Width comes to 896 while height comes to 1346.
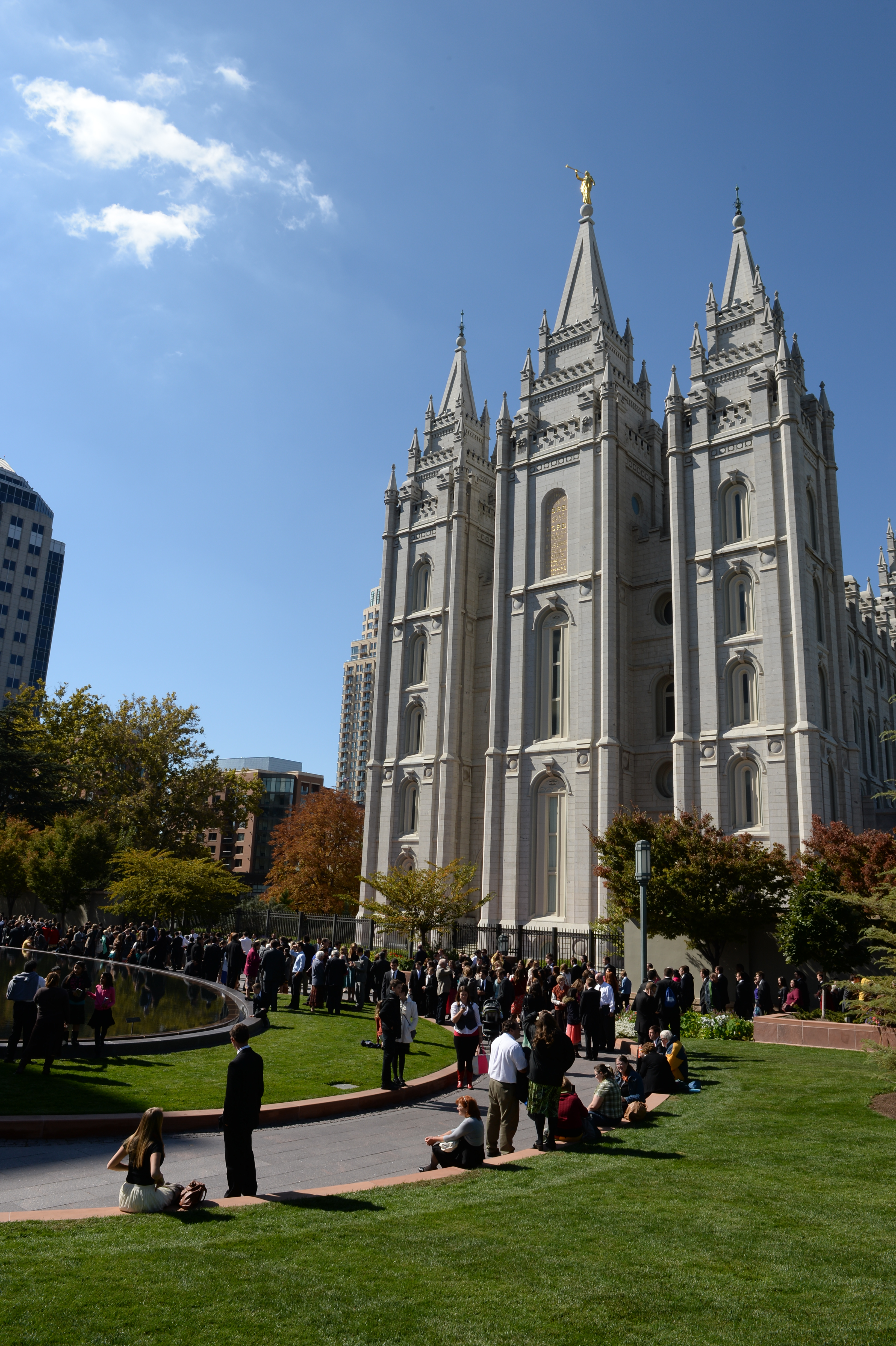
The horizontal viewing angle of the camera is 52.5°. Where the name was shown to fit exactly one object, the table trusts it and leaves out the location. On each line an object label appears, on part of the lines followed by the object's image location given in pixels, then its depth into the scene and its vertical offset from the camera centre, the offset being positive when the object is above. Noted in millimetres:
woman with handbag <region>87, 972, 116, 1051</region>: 13586 -1509
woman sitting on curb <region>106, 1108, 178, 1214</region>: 6809 -1906
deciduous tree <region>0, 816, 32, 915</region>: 45375 +2129
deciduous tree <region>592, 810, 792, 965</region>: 26703 +1208
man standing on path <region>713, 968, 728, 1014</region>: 21781 -1461
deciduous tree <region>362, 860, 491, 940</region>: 36906 +585
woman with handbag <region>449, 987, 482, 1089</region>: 13250 -1568
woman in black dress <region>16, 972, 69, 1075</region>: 12016 -1553
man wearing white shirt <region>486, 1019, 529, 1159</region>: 9875 -1814
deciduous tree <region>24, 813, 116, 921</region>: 42906 +2109
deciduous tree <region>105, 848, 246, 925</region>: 35125 +865
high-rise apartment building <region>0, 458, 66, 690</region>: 101938 +35569
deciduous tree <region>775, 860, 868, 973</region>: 22250 +95
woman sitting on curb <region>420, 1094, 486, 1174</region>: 8844 -2109
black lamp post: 19344 +1297
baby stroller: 17000 -1729
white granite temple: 36938 +14054
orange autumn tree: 54312 +3483
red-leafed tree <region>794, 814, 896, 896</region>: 23125 +2021
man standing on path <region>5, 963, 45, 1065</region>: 12914 -1378
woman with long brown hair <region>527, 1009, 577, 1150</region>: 9562 -1489
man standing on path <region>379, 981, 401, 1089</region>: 12430 -1513
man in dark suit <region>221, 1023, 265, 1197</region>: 7434 -1609
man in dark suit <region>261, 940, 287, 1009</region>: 17891 -1093
